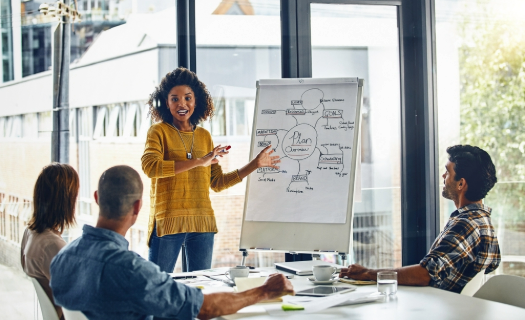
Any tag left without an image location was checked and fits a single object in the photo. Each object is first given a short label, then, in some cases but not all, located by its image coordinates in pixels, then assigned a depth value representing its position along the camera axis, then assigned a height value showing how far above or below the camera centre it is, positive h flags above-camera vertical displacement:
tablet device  1.94 -0.44
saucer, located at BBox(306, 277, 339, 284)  2.16 -0.44
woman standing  2.88 -0.02
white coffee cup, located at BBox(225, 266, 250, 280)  2.18 -0.40
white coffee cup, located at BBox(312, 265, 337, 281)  2.16 -0.41
